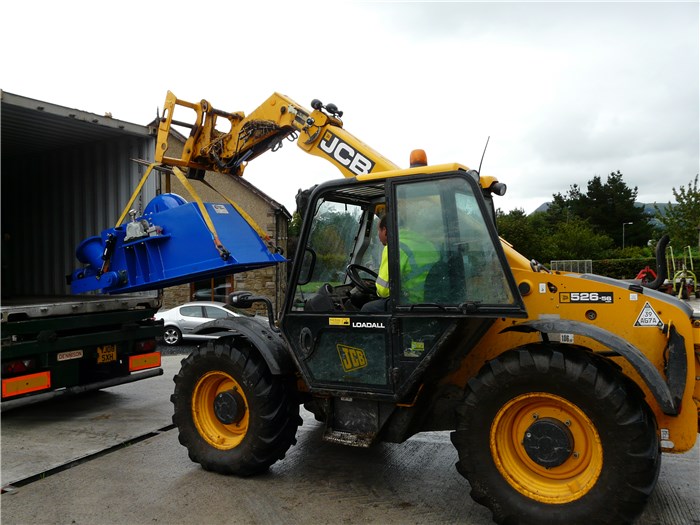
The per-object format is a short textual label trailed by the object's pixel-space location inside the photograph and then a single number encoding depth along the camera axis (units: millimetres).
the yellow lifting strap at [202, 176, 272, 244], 6052
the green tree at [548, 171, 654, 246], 52531
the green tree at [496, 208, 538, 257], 36656
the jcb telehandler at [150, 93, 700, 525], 3385
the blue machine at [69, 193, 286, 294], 5555
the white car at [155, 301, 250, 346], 14430
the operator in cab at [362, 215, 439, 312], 3879
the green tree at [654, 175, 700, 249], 32000
